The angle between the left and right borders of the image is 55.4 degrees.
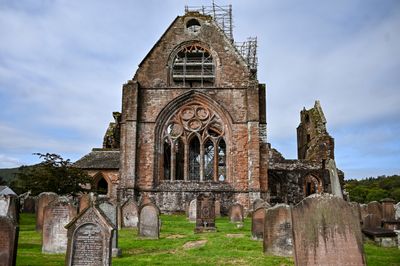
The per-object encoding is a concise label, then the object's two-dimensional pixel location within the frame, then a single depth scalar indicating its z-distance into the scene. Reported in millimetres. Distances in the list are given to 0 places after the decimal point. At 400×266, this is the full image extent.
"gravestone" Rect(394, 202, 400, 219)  15498
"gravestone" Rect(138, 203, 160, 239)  13070
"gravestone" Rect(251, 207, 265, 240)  12172
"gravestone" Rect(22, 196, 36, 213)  23391
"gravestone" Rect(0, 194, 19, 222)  12488
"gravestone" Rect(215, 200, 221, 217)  21953
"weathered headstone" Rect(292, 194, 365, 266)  5953
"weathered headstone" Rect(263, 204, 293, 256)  9656
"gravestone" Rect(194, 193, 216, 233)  14859
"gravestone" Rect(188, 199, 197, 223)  18969
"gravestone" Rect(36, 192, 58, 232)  14508
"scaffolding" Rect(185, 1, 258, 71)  35812
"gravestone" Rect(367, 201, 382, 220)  15665
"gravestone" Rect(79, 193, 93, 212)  15999
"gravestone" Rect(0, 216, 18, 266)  6586
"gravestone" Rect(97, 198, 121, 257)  11375
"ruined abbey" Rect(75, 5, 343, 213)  22828
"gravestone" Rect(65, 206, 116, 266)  7188
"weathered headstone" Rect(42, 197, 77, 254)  9984
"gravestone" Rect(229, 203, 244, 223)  18547
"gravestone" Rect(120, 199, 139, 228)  16109
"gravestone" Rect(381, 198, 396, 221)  15912
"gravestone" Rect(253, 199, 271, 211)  18305
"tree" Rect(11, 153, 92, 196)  22375
